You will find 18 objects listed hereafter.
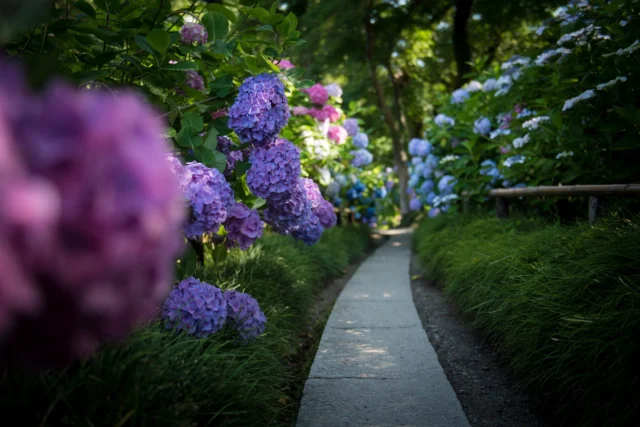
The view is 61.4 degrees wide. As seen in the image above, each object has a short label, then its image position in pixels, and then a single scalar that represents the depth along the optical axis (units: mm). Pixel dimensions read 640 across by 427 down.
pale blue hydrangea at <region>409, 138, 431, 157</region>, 8531
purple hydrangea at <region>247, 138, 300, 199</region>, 2645
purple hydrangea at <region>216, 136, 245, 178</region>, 2846
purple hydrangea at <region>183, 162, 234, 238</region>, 2162
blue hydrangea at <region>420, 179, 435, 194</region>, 8784
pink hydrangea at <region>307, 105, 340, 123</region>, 5754
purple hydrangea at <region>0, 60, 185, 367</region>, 705
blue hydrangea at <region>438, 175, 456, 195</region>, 7301
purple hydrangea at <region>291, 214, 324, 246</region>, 3385
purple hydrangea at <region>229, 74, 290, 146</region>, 2494
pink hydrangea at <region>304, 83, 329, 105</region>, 5727
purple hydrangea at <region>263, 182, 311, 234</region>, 2861
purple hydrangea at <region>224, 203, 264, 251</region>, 2723
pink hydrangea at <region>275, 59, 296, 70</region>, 4313
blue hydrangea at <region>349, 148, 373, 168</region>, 8438
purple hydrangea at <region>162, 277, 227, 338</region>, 2277
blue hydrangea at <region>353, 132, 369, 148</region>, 8195
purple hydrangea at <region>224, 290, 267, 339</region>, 2533
